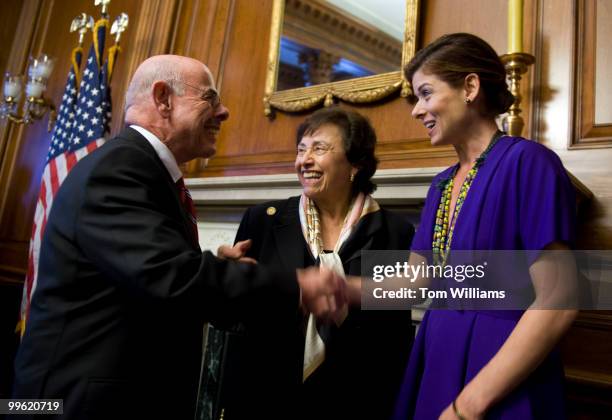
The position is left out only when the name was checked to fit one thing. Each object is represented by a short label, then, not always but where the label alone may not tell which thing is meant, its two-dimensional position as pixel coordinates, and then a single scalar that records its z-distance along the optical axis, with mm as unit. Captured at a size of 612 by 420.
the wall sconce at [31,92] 3609
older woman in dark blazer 1429
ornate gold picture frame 2289
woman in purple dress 943
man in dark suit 1002
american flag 3105
